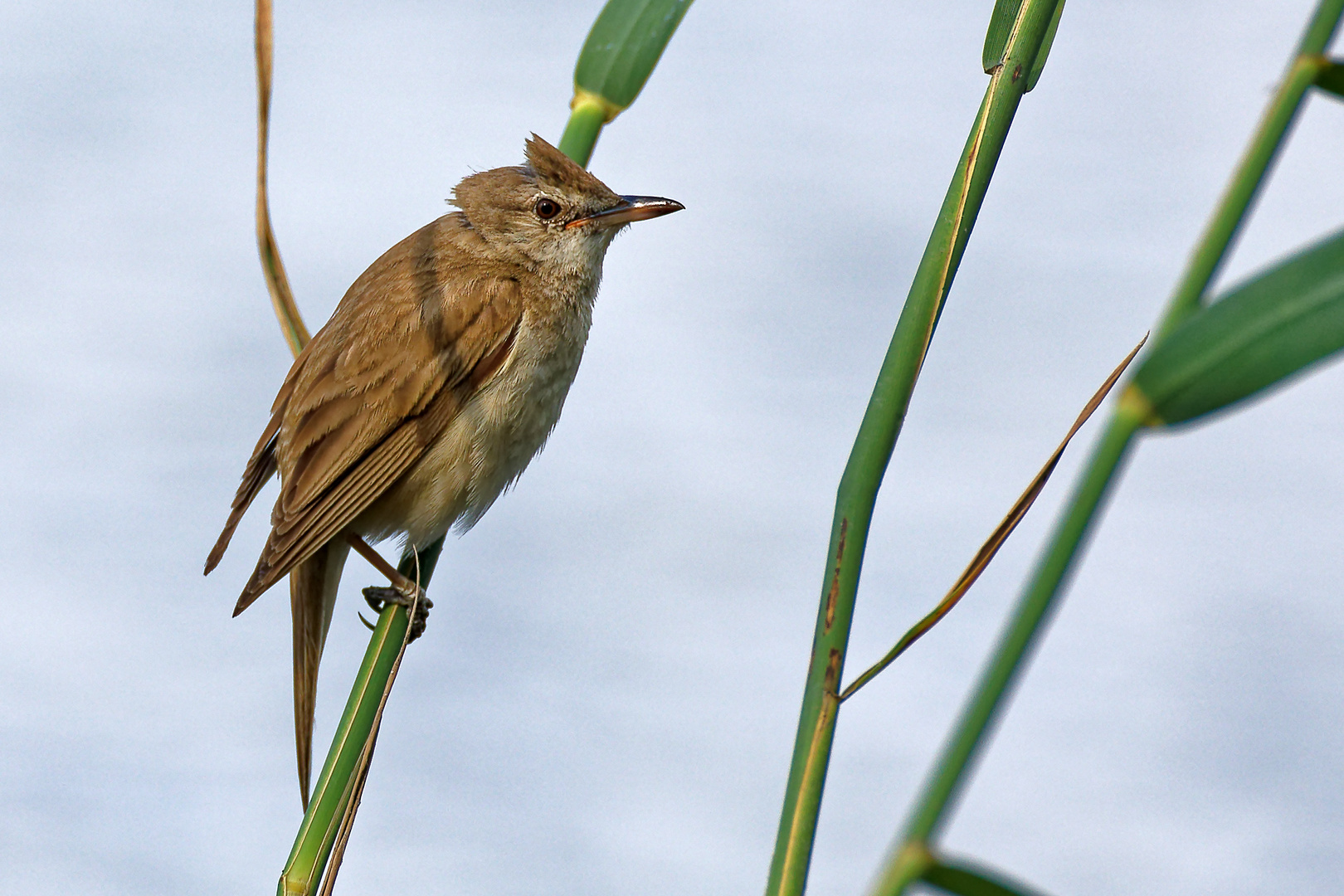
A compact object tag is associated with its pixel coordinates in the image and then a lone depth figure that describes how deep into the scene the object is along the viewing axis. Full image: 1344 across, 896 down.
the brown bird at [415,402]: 5.02
